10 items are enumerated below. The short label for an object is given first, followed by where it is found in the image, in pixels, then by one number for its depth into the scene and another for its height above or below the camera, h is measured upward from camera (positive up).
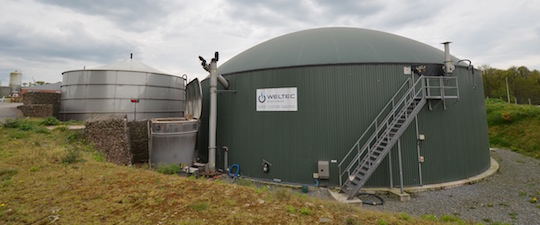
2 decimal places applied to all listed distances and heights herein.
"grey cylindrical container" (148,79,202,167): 13.15 -0.98
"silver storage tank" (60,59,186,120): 17.66 +2.60
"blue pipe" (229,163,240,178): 12.98 -2.55
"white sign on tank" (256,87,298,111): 11.88 +1.36
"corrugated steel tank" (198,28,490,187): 11.09 +0.47
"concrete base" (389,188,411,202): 9.57 -2.97
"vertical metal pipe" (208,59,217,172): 13.26 +0.86
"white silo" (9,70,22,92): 46.47 +9.35
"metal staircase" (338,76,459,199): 9.82 -0.06
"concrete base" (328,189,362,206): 9.00 -2.99
